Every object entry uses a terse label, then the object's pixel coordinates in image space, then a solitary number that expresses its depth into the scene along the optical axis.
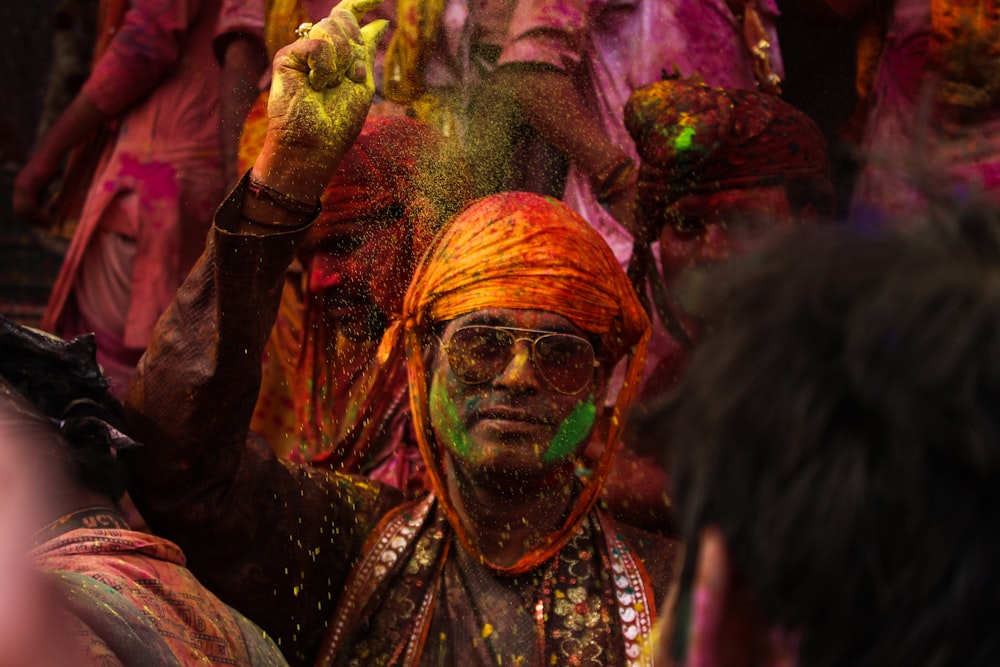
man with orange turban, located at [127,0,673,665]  1.88
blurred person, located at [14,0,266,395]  2.75
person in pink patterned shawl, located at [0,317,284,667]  1.62
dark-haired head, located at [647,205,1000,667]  0.95
